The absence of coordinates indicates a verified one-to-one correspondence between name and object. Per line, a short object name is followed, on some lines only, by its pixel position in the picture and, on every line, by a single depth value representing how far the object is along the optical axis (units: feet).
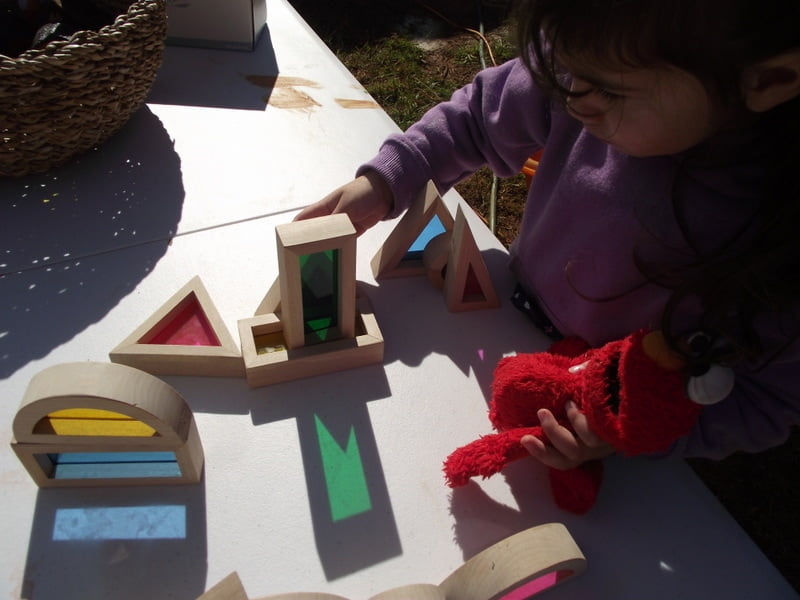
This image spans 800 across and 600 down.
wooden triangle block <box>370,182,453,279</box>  2.50
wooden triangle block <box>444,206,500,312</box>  2.45
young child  1.54
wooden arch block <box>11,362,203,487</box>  1.67
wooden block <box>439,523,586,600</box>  1.65
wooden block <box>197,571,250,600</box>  1.61
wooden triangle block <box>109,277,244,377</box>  2.19
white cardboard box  3.61
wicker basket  2.36
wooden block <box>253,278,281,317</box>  2.36
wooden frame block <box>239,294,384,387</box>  2.23
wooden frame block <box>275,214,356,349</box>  1.94
